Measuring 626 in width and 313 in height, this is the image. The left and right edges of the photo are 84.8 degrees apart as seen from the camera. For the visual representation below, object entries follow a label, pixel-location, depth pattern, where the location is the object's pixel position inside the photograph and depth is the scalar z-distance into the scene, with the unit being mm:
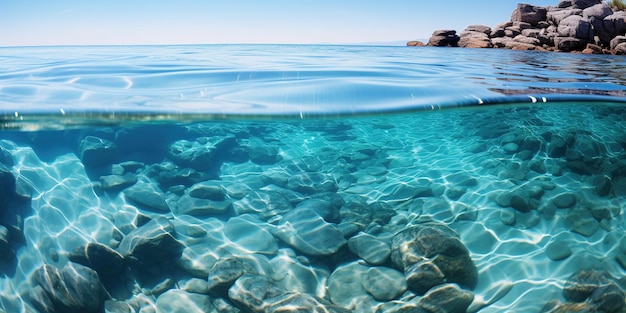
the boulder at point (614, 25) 27234
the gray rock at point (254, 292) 3758
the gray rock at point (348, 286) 4043
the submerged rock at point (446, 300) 3869
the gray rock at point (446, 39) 32281
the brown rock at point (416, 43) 33312
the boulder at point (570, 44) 25203
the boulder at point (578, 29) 26253
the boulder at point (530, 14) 33156
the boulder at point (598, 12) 29077
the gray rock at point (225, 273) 4059
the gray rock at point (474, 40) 28938
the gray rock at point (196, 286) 4141
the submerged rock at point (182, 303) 3928
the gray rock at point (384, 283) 4031
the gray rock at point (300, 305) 3637
